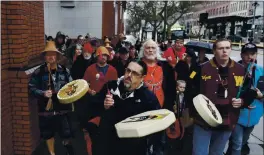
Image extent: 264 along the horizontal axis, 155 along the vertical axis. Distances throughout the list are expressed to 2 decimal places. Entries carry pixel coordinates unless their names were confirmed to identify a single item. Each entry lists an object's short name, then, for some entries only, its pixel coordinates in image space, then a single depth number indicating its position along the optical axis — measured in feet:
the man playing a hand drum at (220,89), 11.21
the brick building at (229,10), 153.24
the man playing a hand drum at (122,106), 8.92
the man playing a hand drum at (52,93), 12.91
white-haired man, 13.00
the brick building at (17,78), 13.24
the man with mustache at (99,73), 15.28
